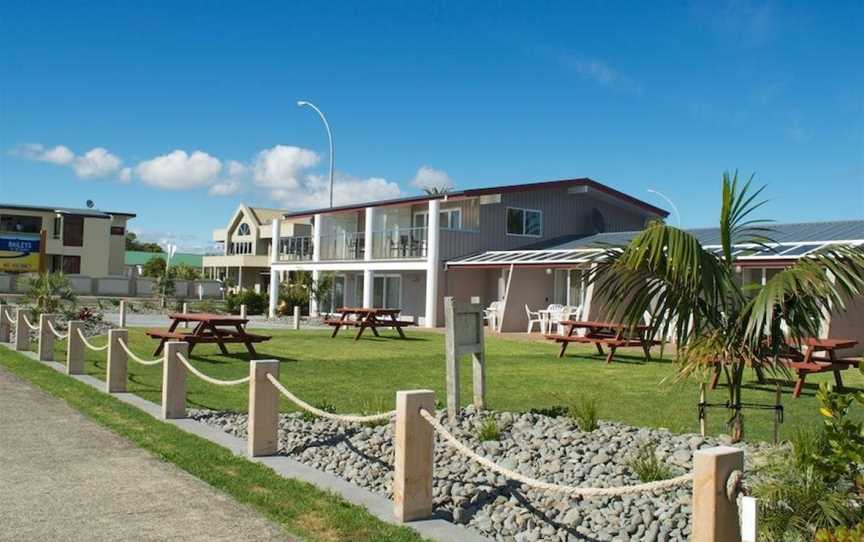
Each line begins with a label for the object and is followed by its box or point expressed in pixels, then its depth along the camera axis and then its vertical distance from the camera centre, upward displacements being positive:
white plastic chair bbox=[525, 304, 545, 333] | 27.86 -0.58
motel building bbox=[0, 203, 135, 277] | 54.72 +3.95
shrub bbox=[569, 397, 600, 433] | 7.03 -0.98
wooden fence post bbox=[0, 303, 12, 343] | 19.16 -0.88
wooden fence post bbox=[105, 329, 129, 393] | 11.10 -0.97
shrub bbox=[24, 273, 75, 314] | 19.70 -0.03
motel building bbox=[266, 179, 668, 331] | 31.02 +2.38
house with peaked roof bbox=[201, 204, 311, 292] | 60.31 +3.74
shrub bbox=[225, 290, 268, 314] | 40.78 -0.25
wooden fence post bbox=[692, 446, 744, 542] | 3.70 -0.88
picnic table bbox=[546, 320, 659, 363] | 17.38 -0.78
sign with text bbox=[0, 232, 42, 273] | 51.91 +2.39
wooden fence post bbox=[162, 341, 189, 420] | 9.14 -1.05
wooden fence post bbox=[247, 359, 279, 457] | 7.33 -1.03
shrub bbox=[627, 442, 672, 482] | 5.52 -1.11
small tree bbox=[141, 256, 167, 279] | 71.38 +2.28
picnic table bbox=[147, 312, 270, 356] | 15.80 -0.77
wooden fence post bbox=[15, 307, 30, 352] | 17.00 -0.92
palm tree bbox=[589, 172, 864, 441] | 6.17 +0.09
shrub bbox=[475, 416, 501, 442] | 6.90 -1.10
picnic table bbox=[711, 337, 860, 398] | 11.70 -0.81
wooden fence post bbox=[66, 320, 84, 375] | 12.92 -1.01
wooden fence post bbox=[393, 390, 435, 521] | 5.49 -1.07
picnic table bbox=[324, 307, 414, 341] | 23.12 -0.68
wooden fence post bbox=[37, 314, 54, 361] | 15.07 -0.90
